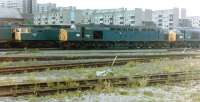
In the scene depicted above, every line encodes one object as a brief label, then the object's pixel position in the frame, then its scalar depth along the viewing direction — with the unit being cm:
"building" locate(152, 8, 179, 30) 11250
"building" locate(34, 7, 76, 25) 9905
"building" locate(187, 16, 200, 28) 13542
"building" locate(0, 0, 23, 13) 12395
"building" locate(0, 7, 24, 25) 7293
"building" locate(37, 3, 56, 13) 15625
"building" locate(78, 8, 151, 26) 9638
